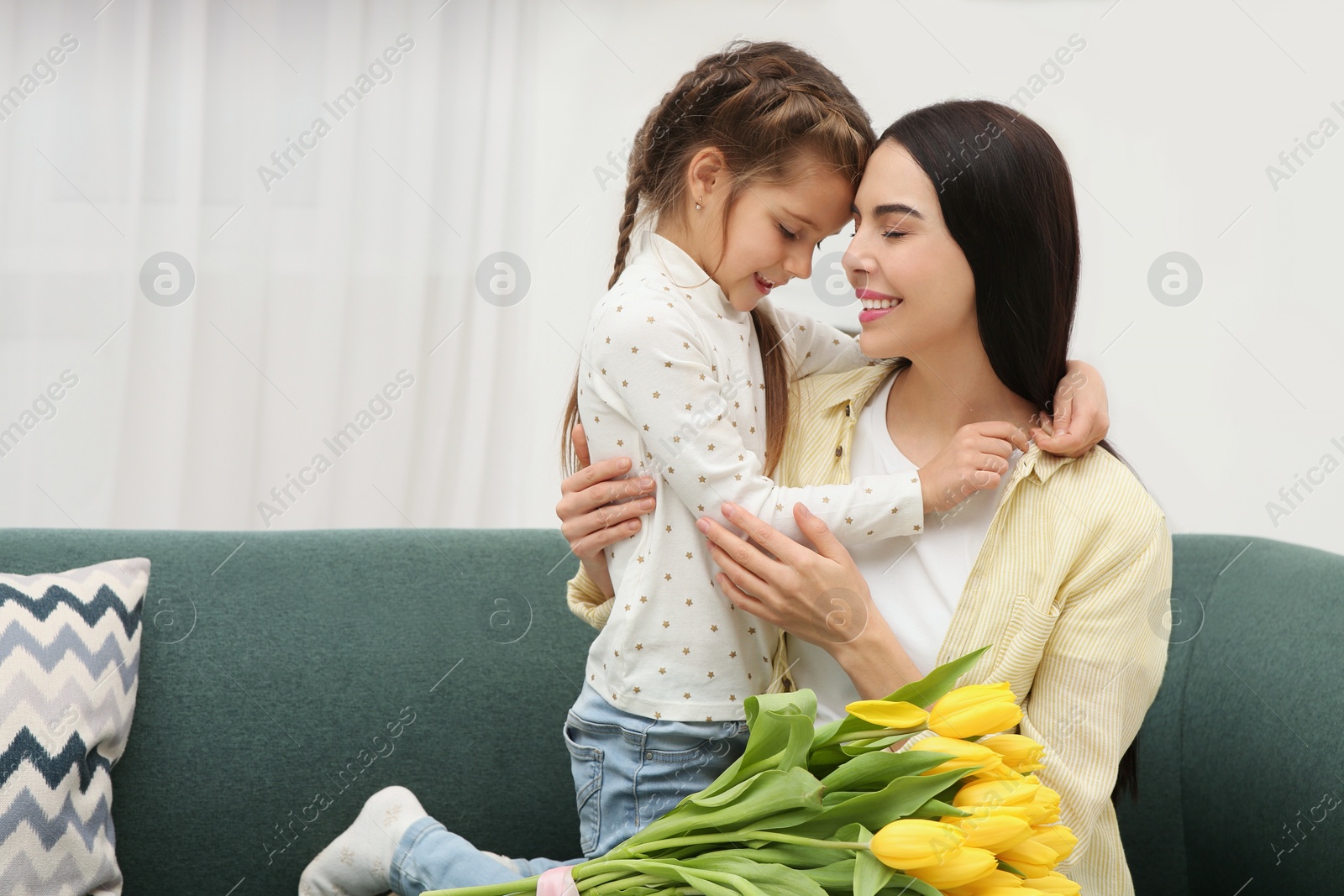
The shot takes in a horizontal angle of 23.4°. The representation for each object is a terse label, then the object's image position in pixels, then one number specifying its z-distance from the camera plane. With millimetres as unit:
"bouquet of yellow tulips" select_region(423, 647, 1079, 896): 2473
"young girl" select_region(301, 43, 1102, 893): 2777
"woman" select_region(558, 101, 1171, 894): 2777
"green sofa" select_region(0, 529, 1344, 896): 3015
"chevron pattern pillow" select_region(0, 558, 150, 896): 2868
